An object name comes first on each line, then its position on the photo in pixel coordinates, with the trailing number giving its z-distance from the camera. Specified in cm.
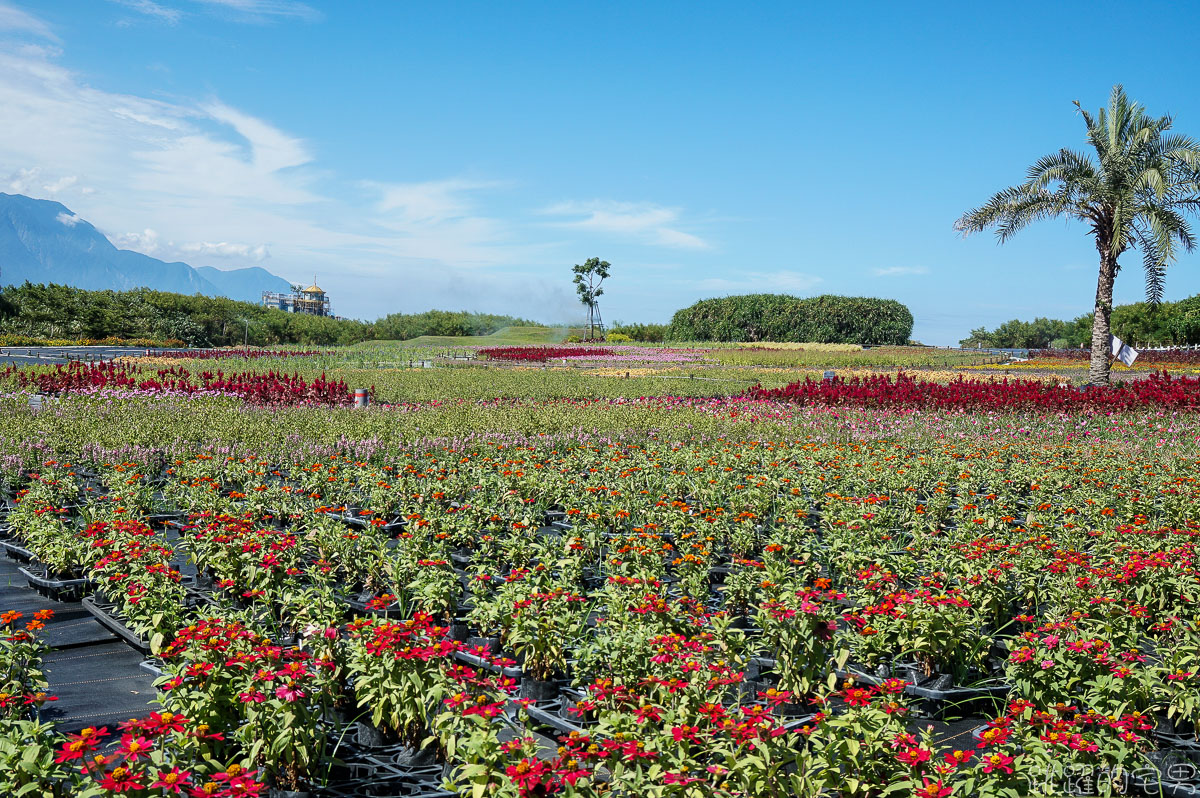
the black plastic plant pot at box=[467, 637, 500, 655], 403
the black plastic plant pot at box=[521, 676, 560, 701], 360
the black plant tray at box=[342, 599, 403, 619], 464
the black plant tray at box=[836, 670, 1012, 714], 367
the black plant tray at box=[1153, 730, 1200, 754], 327
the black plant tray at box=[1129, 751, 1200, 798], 292
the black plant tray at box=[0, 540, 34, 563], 553
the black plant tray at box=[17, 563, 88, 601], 478
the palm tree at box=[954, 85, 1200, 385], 1850
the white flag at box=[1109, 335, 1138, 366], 2634
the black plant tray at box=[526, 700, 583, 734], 331
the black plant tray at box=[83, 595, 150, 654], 413
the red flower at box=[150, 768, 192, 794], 220
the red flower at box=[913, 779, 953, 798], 225
